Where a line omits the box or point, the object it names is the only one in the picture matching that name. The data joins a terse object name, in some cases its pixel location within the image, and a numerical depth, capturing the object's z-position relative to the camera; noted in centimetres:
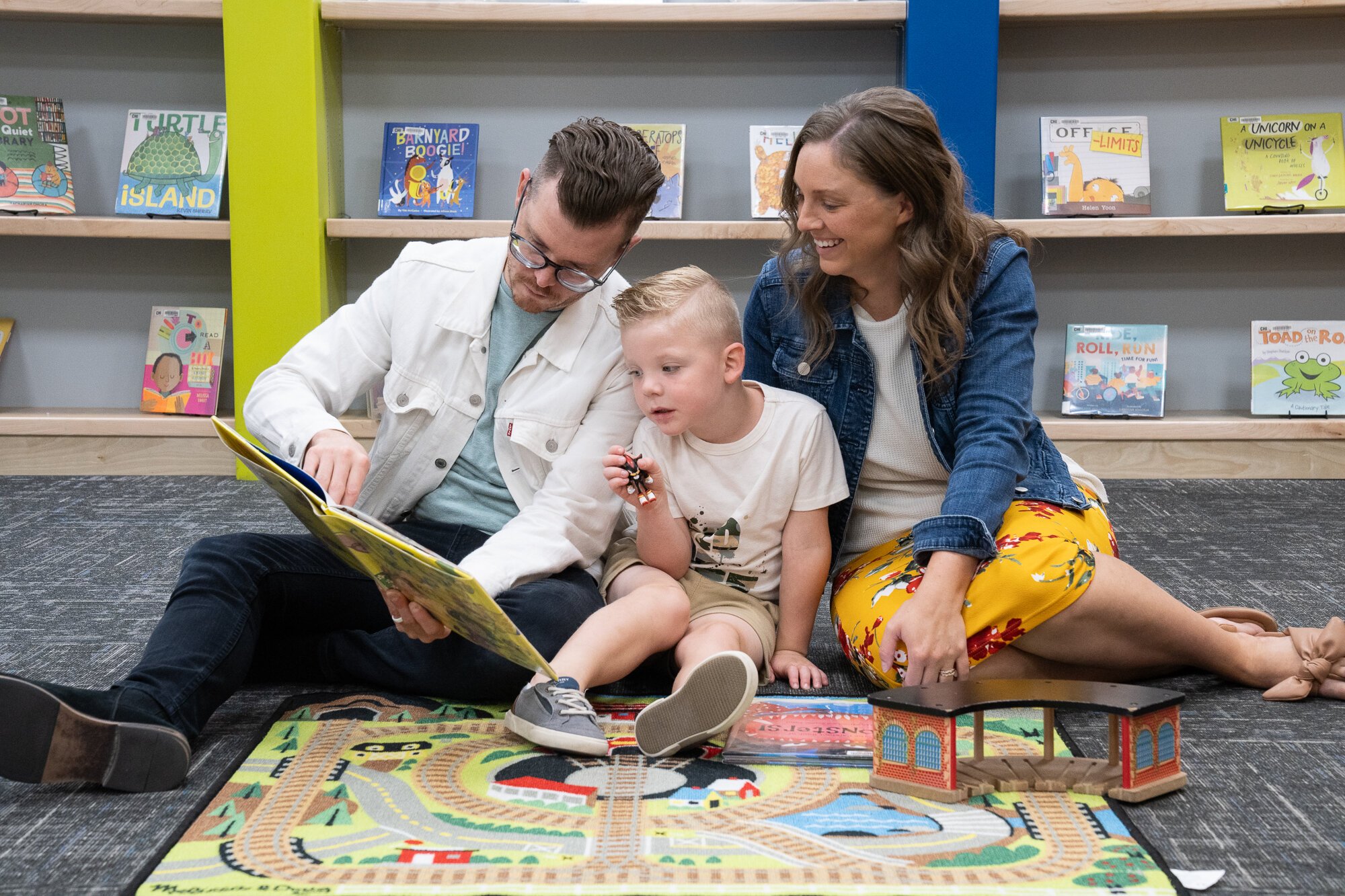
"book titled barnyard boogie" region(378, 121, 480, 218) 313
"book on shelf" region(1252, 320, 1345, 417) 307
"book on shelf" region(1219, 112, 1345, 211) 305
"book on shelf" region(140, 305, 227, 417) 317
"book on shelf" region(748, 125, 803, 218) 308
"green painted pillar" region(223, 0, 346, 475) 292
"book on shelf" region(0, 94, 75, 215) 308
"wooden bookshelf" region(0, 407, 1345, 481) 300
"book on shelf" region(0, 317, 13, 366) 324
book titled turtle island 310
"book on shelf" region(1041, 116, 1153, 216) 305
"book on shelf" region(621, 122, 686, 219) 311
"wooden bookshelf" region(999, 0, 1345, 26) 290
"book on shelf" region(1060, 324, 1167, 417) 309
